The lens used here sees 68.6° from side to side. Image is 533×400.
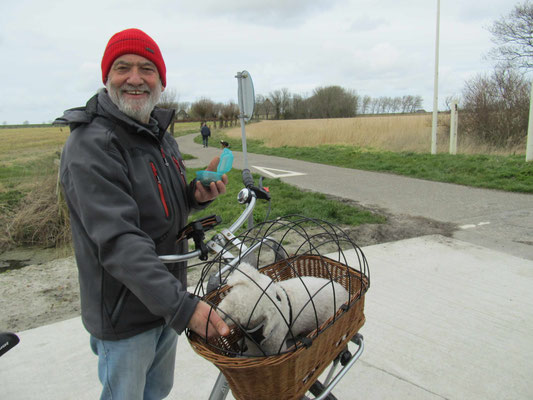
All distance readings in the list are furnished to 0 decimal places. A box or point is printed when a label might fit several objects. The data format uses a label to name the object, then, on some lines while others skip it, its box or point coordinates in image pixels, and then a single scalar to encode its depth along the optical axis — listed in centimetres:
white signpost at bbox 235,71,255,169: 479
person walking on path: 2419
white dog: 127
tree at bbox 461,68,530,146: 1259
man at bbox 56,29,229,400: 126
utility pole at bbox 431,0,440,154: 1221
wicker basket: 118
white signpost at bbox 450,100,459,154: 1179
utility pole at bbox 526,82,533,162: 938
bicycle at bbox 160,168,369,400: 154
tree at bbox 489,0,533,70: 1348
